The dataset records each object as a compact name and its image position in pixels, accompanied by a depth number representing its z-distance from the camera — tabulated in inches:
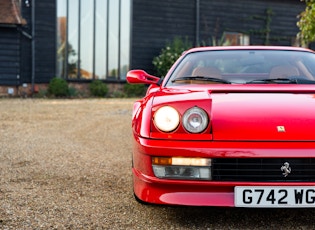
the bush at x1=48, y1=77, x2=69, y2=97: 615.8
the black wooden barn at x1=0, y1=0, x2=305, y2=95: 626.8
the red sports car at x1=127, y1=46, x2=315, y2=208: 102.6
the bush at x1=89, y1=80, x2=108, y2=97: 644.1
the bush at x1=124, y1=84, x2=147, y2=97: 662.5
